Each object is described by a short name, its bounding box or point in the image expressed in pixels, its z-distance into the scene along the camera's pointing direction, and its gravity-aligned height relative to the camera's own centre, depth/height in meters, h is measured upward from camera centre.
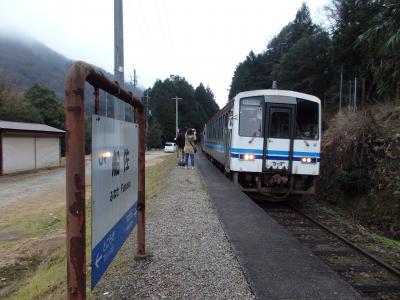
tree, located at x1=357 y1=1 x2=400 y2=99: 10.41 +2.87
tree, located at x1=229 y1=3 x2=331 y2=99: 42.41 +8.96
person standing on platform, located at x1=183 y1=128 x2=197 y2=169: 16.39 -0.17
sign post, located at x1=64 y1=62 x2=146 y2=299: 2.45 -0.31
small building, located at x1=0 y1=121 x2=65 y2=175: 22.14 -0.64
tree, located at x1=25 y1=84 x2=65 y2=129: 48.09 +3.90
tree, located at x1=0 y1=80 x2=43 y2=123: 41.16 +2.90
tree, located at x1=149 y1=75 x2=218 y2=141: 89.38 +7.59
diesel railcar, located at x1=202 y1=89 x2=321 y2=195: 10.54 -0.04
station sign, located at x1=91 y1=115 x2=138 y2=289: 2.72 -0.39
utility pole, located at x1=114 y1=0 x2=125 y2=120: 8.95 +2.15
